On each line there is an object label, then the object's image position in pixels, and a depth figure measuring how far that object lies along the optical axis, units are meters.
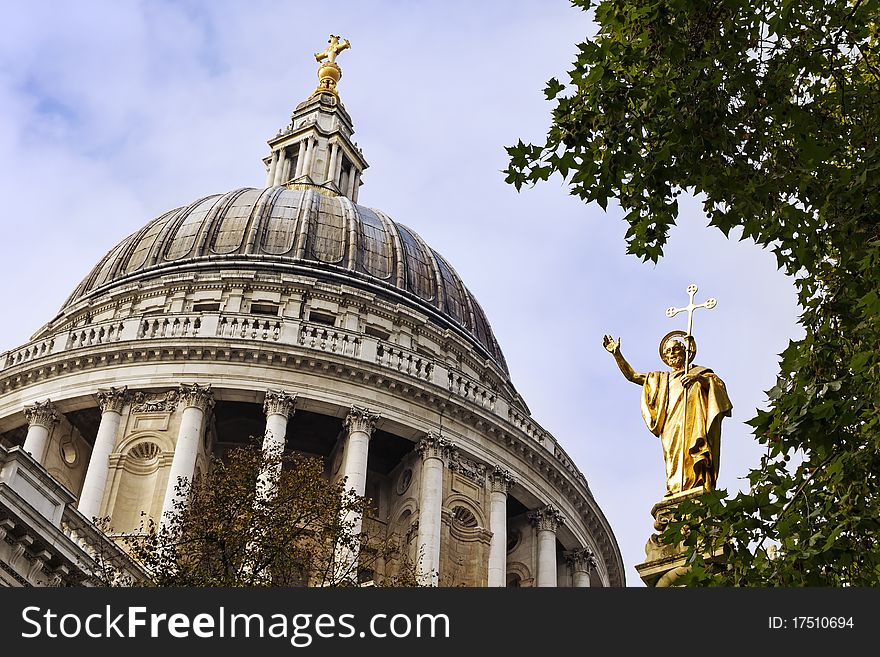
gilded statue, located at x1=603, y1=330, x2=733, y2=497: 17.27
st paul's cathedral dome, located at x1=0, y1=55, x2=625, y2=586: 43.06
